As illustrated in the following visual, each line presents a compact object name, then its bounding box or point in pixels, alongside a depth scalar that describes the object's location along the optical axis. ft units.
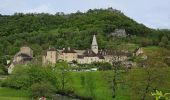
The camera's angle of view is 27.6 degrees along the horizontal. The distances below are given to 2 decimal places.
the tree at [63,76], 195.67
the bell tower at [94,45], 376.22
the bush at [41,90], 157.42
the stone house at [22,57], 314.54
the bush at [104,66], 271.34
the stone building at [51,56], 335.00
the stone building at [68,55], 348.74
